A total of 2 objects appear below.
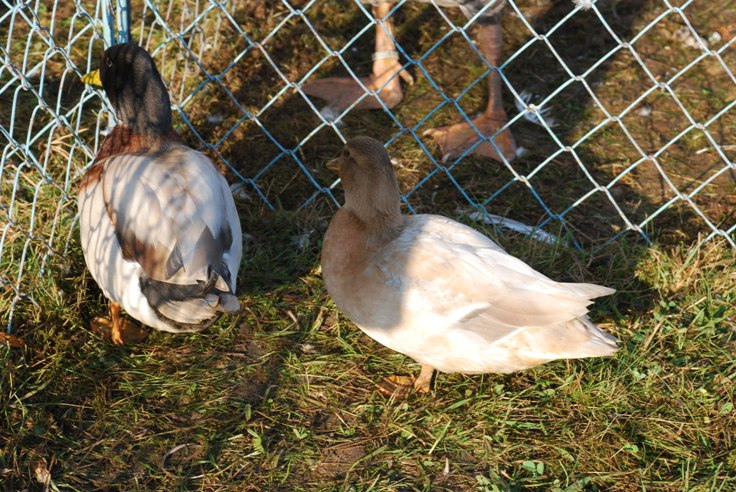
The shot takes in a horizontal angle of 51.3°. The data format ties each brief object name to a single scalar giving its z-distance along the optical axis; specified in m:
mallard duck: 2.71
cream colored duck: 2.59
